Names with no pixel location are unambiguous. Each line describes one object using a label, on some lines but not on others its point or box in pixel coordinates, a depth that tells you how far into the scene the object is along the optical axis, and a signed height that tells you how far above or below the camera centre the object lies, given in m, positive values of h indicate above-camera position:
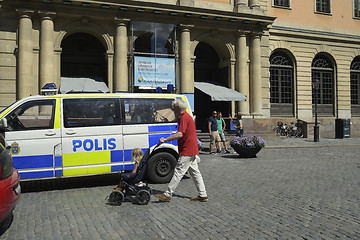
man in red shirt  5.71 -0.61
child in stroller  5.56 -1.20
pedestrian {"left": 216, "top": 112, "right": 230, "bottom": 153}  14.38 -0.42
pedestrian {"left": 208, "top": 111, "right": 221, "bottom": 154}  13.96 -0.45
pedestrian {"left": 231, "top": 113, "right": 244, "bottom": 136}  14.45 -0.33
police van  6.56 -0.25
